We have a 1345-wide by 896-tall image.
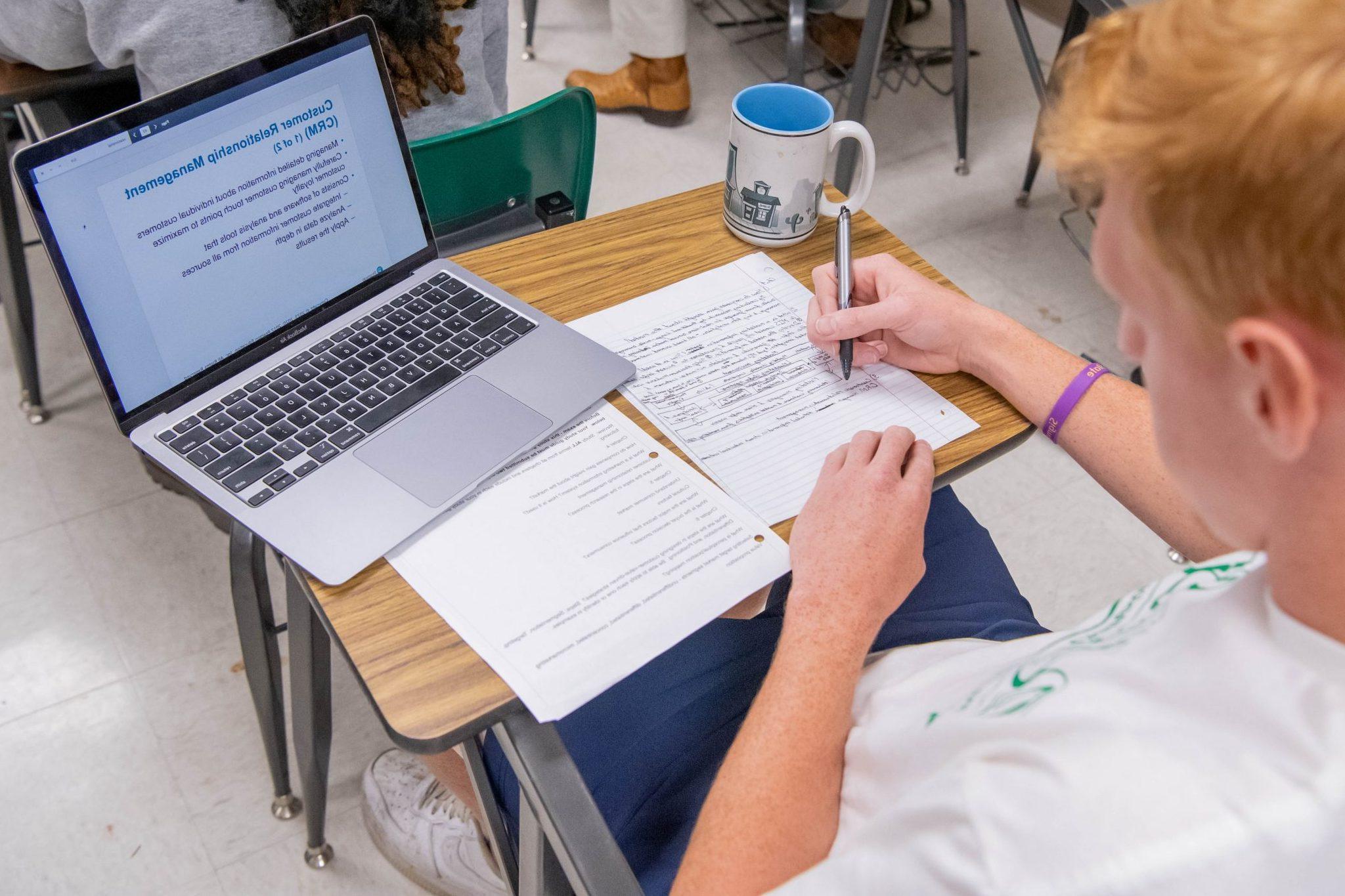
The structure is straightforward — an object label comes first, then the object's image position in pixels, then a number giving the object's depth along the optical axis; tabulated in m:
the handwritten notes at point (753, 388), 0.77
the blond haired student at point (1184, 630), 0.35
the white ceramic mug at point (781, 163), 0.91
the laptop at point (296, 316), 0.68
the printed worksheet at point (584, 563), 0.63
